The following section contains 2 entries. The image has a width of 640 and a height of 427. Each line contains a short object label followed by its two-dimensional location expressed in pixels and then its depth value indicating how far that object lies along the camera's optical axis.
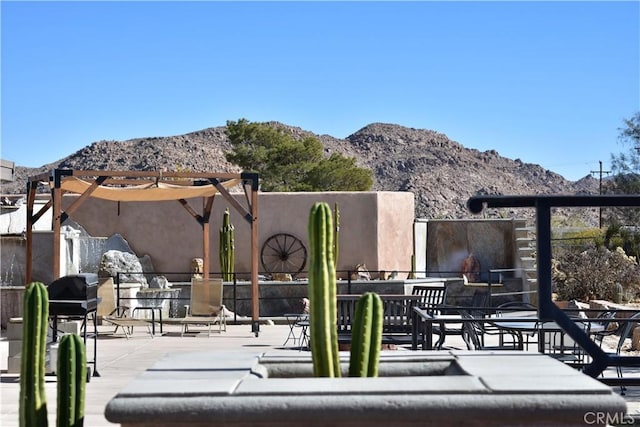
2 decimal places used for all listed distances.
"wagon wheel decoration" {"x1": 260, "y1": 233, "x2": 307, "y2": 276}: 18.62
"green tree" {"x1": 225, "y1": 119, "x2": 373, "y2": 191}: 46.06
